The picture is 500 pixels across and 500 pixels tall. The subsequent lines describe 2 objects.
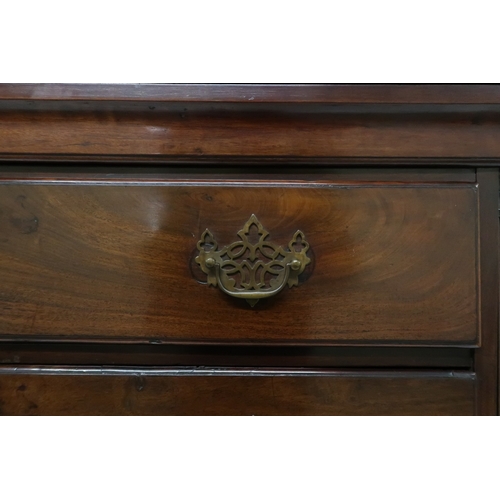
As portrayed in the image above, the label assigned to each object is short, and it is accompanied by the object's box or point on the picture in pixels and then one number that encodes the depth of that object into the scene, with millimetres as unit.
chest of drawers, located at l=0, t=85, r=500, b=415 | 571
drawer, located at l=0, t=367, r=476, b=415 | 583
